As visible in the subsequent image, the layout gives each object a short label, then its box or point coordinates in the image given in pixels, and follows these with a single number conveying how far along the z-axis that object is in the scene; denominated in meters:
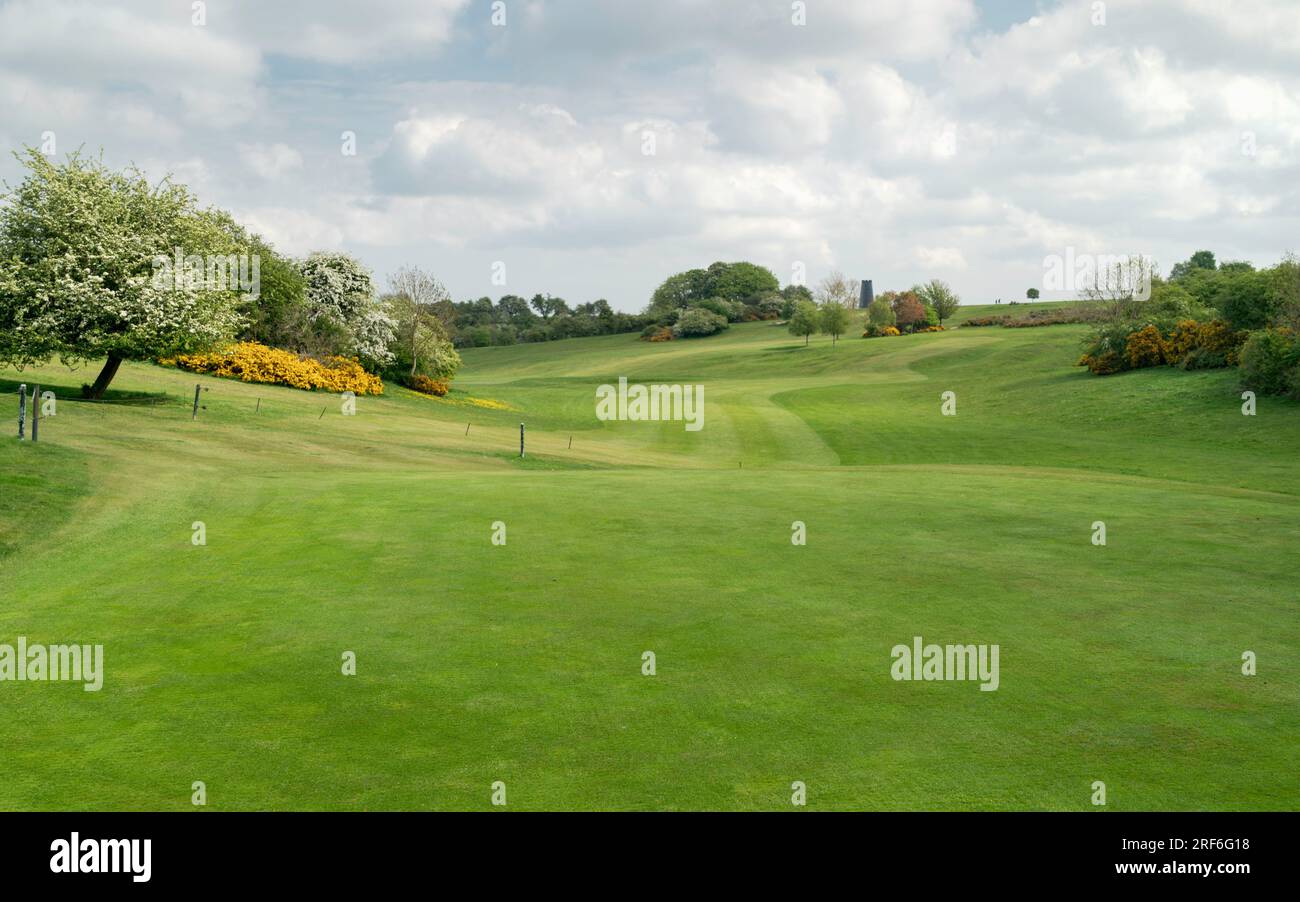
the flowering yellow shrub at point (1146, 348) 74.00
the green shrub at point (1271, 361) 55.62
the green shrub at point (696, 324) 168.62
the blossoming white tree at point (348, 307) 76.38
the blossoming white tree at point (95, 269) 41.47
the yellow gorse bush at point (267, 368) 65.31
